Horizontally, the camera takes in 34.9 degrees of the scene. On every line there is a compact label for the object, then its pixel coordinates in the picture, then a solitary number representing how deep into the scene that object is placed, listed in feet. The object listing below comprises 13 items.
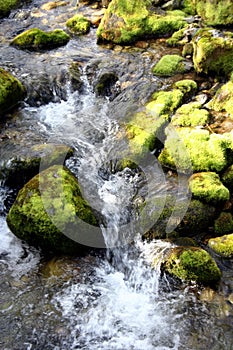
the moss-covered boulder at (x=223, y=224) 23.38
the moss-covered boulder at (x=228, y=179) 25.22
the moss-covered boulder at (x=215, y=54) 34.58
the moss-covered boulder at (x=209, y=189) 24.02
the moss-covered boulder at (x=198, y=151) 26.25
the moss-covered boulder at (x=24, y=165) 26.99
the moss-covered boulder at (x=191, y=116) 30.25
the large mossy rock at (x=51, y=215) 22.47
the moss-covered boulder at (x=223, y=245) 22.20
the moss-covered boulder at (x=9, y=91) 33.50
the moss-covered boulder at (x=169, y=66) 38.01
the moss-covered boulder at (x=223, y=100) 31.35
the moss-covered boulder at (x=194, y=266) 20.71
